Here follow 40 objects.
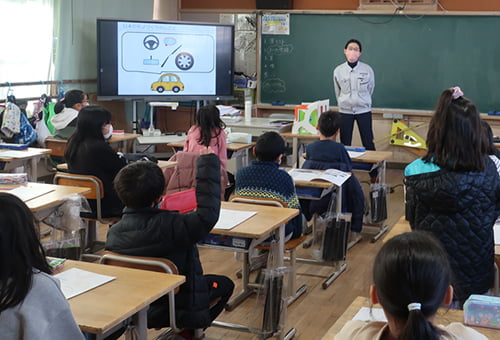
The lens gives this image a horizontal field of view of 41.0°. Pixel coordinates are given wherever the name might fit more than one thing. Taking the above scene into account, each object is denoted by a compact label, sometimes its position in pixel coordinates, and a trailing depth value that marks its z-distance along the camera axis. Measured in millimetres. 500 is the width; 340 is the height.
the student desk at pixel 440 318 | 1982
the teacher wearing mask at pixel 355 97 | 7598
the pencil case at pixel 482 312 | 2018
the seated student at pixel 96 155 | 4602
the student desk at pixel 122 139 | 6992
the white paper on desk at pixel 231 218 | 3266
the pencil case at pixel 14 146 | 5617
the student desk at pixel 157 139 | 7309
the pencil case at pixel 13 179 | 4195
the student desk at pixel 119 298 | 2076
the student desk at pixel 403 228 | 3008
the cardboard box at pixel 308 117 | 6652
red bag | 3159
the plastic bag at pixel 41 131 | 6852
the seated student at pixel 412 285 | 1370
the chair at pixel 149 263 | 2646
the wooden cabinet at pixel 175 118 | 9086
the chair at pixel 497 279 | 3026
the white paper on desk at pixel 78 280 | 2320
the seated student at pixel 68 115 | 6562
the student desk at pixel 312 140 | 5469
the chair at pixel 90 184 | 4527
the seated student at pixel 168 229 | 2645
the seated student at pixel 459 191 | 2797
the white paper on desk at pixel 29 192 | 3906
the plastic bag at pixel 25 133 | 6508
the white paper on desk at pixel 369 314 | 2082
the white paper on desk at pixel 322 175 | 4414
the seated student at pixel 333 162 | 4847
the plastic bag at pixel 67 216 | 3949
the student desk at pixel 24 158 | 5281
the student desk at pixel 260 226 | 3191
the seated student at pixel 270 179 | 3932
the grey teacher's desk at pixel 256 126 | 7066
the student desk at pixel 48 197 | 3734
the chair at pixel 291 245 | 3832
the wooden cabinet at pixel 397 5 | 8383
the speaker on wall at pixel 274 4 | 9062
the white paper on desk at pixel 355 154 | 5551
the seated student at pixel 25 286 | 1718
